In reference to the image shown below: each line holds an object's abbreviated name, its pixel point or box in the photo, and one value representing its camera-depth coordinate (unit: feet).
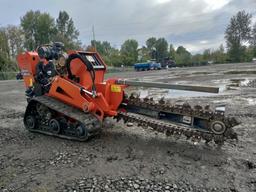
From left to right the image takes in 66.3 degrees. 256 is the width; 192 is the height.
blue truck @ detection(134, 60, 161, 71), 120.17
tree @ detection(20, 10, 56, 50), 190.00
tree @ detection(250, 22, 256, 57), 199.12
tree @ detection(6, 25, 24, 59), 158.60
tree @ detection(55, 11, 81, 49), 219.38
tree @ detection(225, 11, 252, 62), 193.76
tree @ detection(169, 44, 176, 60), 237.03
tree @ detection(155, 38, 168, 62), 239.43
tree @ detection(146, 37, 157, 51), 252.72
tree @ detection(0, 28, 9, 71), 111.37
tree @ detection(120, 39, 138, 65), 184.94
